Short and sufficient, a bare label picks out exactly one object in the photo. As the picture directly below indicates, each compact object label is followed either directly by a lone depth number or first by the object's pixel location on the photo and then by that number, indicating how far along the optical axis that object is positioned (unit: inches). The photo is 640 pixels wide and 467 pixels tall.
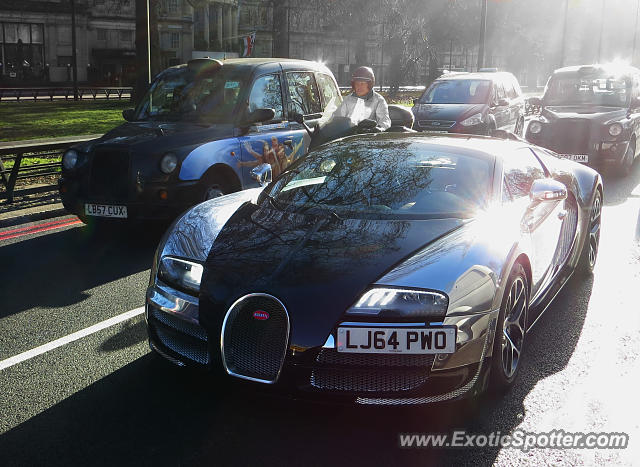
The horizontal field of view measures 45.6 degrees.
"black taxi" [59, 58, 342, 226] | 311.0
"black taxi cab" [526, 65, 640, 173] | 513.3
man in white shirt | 357.9
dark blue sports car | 136.6
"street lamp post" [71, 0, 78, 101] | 1421.0
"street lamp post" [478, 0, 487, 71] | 1164.5
